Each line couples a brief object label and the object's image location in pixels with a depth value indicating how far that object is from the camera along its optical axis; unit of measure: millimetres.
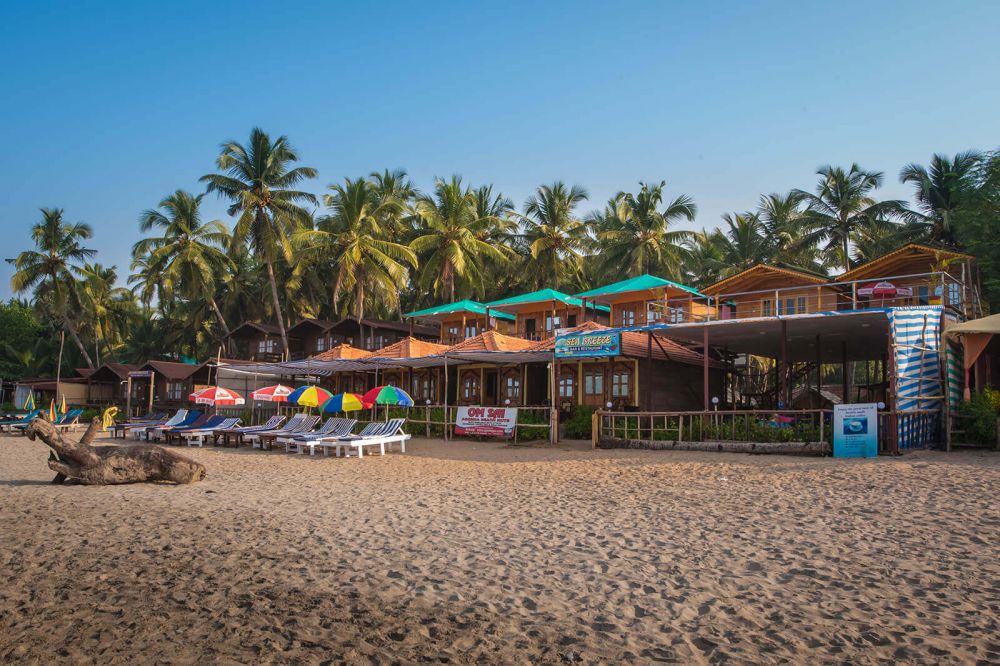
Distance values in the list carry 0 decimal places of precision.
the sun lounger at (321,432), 19520
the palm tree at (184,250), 39531
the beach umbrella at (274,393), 23000
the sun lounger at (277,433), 20391
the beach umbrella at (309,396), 20719
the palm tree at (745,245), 38438
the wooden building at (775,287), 27453
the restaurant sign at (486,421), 20797
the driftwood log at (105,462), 12273
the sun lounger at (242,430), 21891
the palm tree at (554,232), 38969
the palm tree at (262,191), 35500
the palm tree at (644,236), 37438
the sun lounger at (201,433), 22469
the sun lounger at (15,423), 29484
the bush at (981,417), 15297
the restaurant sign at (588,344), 19453
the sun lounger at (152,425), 24370
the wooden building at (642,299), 28109
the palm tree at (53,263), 43844
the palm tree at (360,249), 34312
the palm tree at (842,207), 33438
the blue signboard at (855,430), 14023
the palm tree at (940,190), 29700
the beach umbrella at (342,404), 19203
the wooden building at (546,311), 31766
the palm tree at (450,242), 36000
